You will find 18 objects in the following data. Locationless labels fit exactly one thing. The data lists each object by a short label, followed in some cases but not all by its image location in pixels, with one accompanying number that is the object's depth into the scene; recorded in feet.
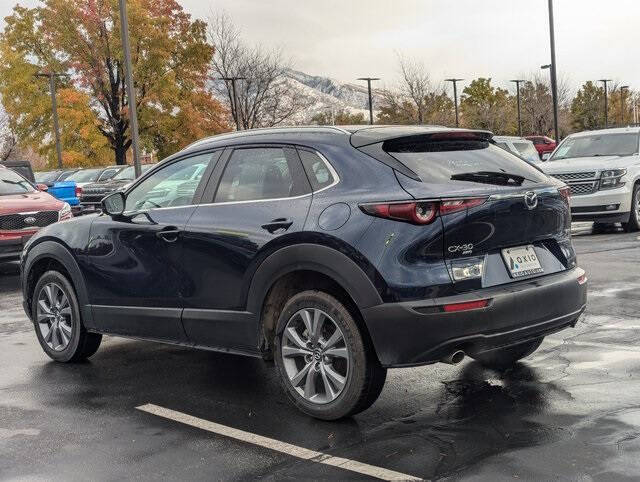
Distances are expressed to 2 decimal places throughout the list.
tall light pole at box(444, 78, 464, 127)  210.79
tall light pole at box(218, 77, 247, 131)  143.64
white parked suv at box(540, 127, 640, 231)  47.55
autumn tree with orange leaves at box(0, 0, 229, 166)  150.00
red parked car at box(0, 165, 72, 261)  42.22
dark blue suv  15.16
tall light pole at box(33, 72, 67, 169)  141.90
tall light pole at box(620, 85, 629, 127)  273.13
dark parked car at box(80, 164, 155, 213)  80.33
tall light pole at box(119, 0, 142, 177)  77.61
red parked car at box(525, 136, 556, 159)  177.99
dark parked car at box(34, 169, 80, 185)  108.88
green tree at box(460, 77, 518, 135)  238.89
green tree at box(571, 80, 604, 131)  265.54
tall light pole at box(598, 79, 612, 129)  249.96
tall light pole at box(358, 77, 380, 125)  176.25
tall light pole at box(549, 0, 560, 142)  112.88
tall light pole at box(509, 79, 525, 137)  228.84
